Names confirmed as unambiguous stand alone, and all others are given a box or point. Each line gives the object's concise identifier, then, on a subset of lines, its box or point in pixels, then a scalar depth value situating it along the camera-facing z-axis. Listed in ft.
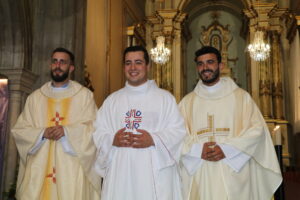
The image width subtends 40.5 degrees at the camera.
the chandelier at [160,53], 37.37
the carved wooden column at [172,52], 42.06
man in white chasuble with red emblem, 10.46
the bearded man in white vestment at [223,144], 11.45
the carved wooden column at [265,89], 39.11
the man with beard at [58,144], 12.27
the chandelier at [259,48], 35.42
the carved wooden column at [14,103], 19.93
